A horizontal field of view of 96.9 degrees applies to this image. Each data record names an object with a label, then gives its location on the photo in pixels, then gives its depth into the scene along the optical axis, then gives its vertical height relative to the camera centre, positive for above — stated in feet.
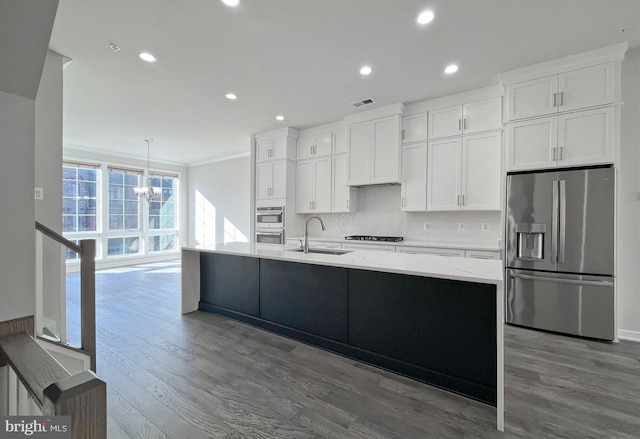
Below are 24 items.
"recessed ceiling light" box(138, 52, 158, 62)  9.55 +5.46
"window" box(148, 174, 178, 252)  26.40 +0.01
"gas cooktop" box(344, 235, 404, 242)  14.35 -1.10
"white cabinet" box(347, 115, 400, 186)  14.11 +3.41
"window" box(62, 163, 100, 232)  21.01 +1.41
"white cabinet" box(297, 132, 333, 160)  16.85 +4.35
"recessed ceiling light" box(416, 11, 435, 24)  7.69 +5.54
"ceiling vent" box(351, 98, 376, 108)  13.51 +5.57
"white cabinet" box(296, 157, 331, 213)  16.80 +1.89
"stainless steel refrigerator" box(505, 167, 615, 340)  9.39 -1.16
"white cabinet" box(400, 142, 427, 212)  13.65 +1.95
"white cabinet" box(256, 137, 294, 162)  17.51 +4.30
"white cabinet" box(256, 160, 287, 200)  17.56 +2.35
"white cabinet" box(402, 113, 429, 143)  13.64 +4.40
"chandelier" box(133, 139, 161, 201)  19.99 +1.74
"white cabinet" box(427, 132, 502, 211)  12.07 +2.01
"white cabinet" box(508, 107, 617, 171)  9.40 +2.75
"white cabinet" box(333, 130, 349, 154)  16.22 +4.36
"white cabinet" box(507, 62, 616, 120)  9.41 +4.46
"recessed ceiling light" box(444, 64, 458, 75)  10.45 +5.58
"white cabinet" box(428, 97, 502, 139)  12.07 +4.42
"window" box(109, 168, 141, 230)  23.48 +1.32
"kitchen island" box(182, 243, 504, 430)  6.14 -2.48
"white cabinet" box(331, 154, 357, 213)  16.02 +1.56
